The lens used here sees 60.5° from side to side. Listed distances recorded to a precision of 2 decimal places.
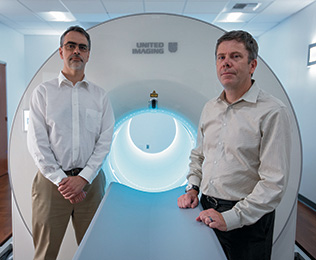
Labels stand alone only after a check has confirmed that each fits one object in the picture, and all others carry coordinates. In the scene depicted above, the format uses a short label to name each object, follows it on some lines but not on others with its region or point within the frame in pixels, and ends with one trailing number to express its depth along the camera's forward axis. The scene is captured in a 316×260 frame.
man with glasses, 1.14
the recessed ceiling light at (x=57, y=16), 3.72
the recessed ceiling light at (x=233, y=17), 3.76
